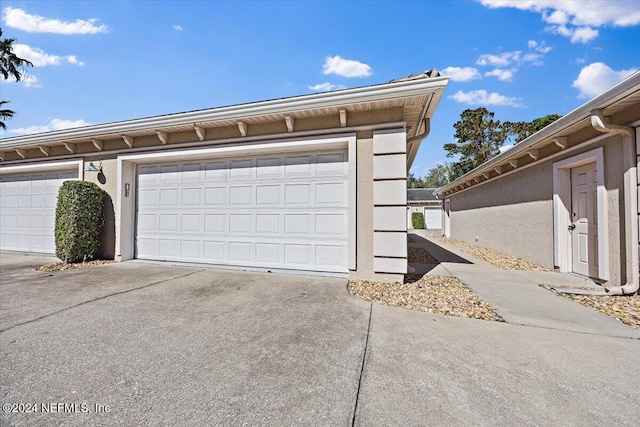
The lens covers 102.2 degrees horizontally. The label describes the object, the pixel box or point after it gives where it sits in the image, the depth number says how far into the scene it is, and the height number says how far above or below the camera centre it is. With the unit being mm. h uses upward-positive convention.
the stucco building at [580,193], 3771 +551
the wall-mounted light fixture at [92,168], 6090 +1206
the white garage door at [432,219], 24625 +36
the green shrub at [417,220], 23828 -64
